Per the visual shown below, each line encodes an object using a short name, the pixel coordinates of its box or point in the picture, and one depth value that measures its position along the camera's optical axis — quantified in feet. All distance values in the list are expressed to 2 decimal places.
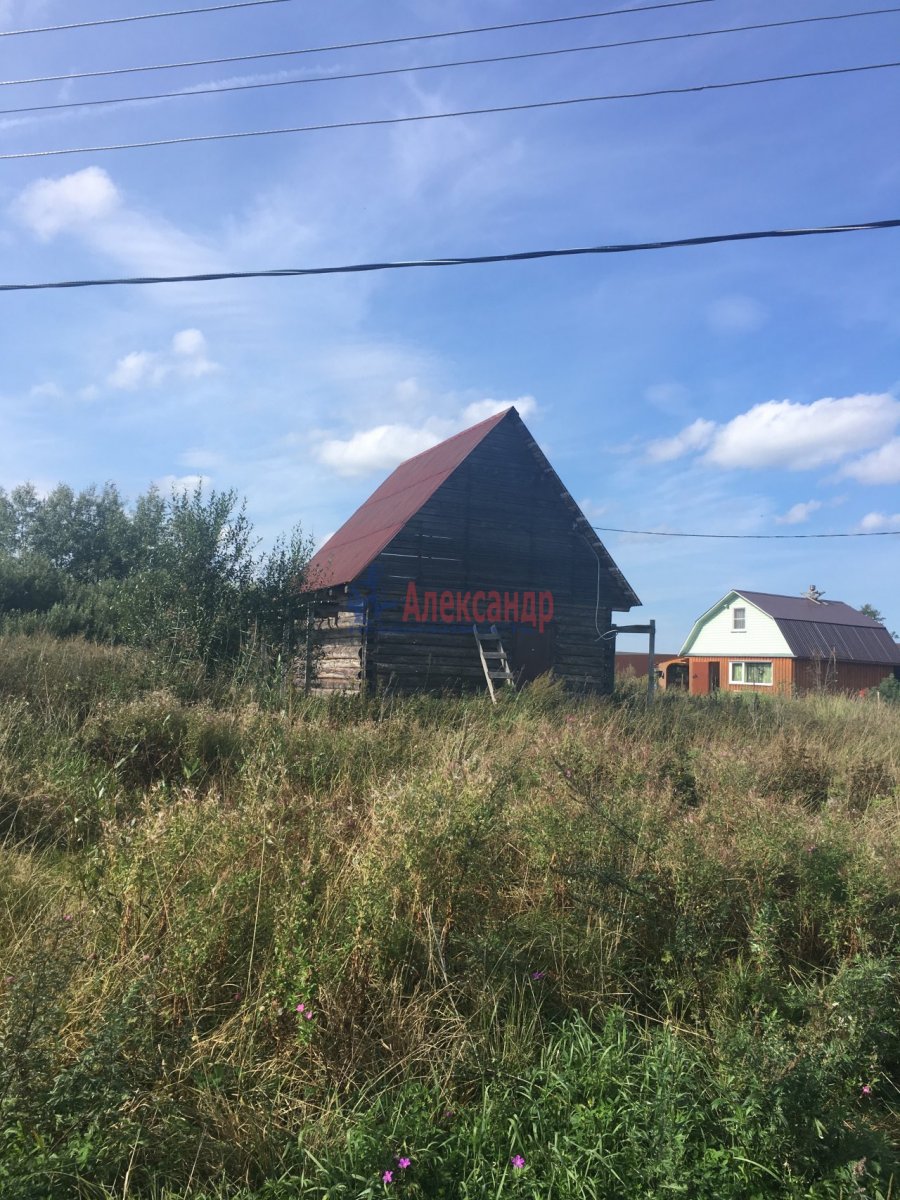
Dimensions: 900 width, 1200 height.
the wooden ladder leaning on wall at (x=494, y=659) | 54.90
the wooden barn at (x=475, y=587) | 57.21
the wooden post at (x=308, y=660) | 53.12
